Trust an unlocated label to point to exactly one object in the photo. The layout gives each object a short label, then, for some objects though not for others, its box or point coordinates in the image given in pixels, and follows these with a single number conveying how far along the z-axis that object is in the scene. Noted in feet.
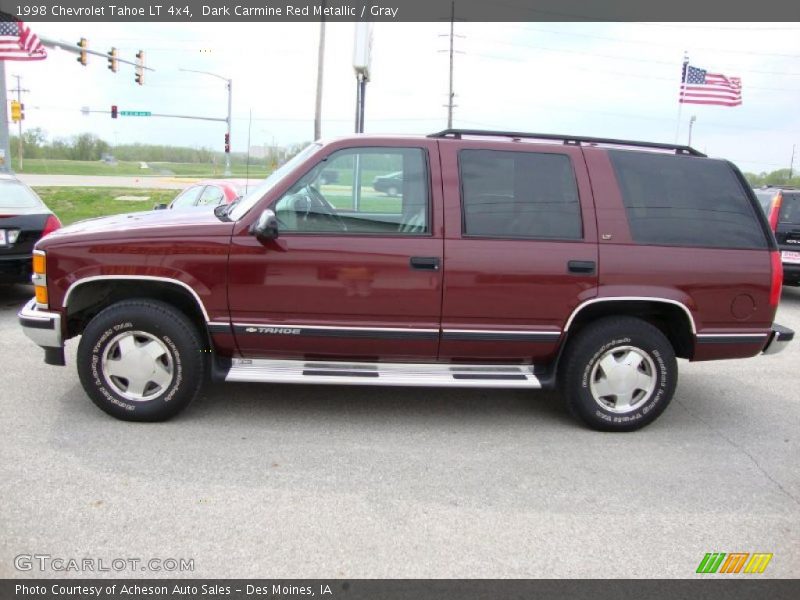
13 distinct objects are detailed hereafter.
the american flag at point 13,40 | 48.44
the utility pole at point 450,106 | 149.88
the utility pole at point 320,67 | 56.44
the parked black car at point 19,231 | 22.68
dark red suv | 13.21
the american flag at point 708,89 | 66.18
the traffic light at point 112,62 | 84.38
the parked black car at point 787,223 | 30.19
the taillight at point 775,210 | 30.89
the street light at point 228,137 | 70.29
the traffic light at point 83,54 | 75.31
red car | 28.27
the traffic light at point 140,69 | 93.56
